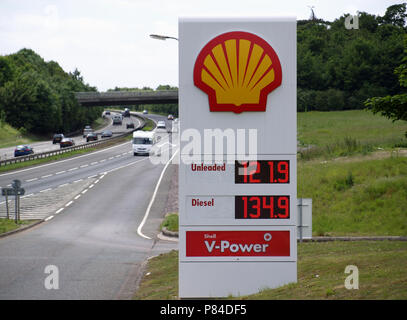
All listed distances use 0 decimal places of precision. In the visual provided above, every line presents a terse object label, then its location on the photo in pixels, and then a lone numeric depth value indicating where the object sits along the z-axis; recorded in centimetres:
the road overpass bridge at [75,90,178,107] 10562
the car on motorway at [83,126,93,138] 10901
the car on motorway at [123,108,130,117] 16988
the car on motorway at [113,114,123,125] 13762
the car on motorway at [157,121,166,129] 10748
